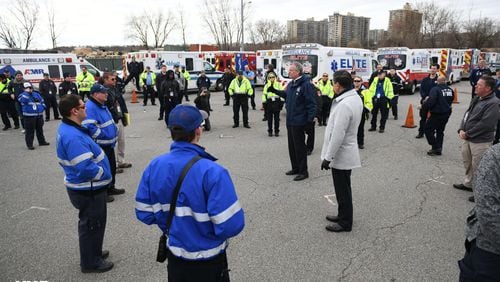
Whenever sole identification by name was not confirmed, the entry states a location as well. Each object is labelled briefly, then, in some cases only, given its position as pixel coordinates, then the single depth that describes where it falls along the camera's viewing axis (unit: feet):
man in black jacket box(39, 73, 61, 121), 43.96
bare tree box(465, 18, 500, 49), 153.69
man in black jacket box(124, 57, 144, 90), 66.08
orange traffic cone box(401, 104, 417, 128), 36.35
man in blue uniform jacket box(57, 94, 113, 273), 10.56
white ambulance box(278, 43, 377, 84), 41.93
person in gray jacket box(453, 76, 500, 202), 16.12
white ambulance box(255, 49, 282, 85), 68.33
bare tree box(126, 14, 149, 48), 168.04
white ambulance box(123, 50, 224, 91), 64.95
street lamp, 111.44
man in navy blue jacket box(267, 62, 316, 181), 19.61
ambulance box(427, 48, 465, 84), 74.84
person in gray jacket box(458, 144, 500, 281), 6.15
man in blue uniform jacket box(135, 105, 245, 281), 6.37
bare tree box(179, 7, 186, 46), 168.45
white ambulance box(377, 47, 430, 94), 62.69
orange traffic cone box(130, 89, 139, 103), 61.87
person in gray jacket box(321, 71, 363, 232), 12.89
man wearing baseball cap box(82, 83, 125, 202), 16.14
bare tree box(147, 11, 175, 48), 167.12
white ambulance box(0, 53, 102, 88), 53.01
